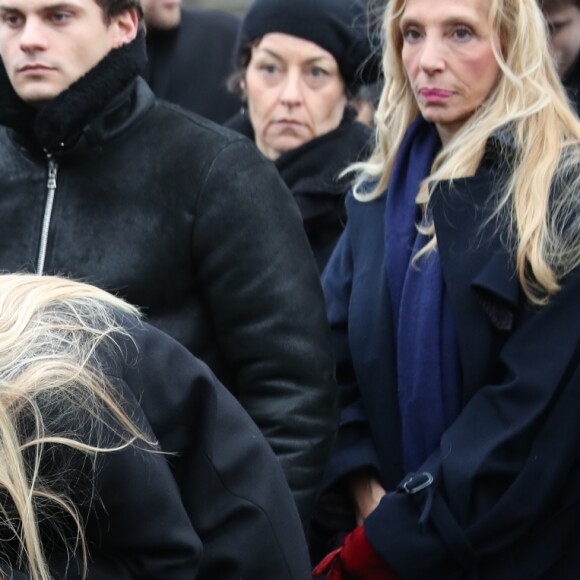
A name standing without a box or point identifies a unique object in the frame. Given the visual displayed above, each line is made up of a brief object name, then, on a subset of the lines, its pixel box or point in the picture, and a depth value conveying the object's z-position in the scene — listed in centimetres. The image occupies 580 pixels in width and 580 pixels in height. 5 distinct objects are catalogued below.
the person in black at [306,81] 827
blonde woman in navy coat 598
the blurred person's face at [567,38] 769
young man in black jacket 610
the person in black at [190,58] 989
